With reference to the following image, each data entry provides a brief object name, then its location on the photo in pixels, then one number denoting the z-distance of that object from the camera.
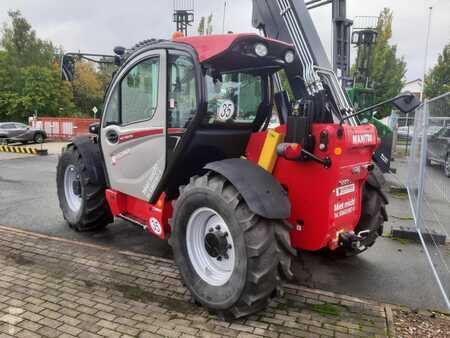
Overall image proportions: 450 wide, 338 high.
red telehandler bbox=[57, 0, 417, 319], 3.23
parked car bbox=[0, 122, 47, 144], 22.25
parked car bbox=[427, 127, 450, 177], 5.09
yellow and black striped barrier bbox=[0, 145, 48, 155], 16.38
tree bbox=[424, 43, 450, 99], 27.73
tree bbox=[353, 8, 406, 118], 27.86
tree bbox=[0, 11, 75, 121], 35.09
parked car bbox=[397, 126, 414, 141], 17.45
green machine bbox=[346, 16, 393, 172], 10.47
